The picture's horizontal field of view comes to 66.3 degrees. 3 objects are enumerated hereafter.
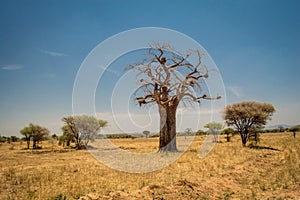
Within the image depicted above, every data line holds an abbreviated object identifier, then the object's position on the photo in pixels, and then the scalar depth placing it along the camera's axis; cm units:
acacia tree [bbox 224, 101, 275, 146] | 2222
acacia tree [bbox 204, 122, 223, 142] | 4919
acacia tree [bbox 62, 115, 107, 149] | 3280
